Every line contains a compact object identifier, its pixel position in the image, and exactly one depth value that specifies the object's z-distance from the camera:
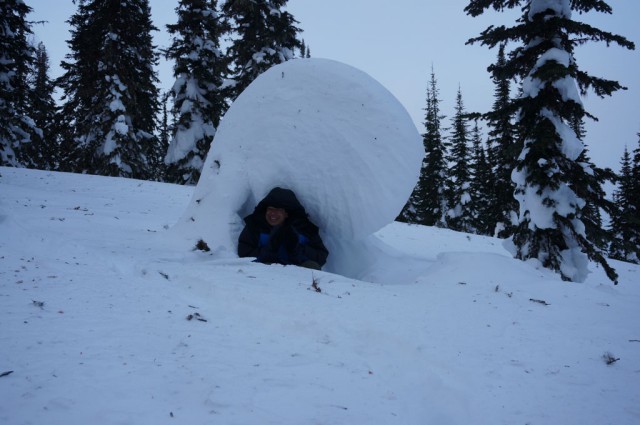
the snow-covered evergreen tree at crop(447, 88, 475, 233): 25.68
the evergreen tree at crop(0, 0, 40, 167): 14.87
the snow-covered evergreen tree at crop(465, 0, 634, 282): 6.07
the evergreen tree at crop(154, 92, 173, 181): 31.69
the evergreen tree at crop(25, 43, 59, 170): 17.72
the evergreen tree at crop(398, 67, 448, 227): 27.31
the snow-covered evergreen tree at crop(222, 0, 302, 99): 15.82
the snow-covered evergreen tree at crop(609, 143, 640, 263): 5.65
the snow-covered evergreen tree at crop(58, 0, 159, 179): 15.30
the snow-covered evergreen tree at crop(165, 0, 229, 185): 17.30
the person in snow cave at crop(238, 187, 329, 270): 4.50
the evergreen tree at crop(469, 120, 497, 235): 26.55
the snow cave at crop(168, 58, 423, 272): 4.58
